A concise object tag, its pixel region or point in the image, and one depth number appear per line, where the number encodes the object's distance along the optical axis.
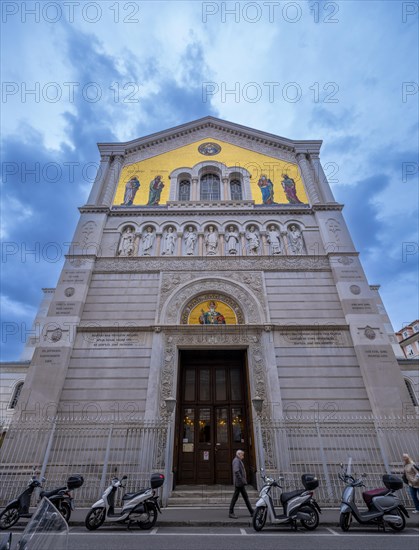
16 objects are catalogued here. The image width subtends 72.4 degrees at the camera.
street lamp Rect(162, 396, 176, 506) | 9.33
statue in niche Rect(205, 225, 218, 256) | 15.95
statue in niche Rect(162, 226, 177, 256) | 16.00
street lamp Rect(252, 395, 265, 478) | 9.67
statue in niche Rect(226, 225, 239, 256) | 15.97
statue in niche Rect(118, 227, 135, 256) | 16.03
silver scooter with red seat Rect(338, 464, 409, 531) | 6.46
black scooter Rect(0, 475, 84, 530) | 6.96
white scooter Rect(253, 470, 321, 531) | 6.56
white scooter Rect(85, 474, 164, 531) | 6.77
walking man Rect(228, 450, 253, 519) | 7.48
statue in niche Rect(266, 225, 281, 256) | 15.92
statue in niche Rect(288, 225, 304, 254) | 16.06
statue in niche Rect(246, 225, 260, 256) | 15.95
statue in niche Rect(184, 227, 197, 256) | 15.96
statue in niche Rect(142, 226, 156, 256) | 16.11
